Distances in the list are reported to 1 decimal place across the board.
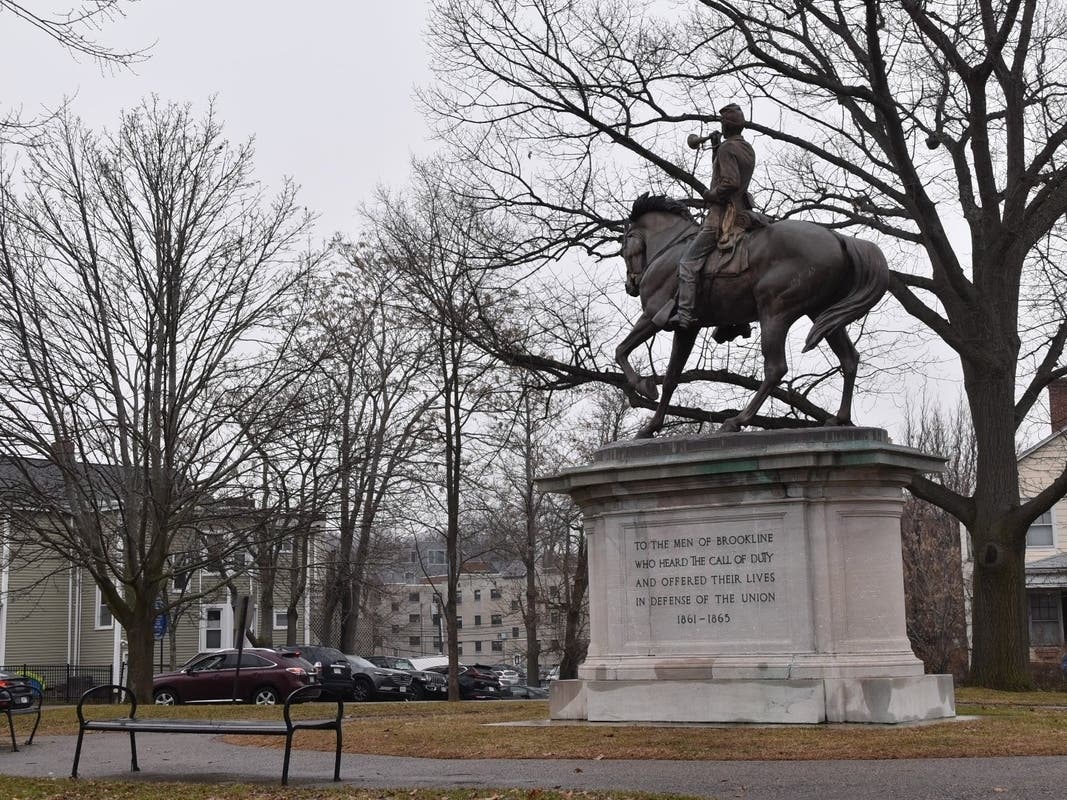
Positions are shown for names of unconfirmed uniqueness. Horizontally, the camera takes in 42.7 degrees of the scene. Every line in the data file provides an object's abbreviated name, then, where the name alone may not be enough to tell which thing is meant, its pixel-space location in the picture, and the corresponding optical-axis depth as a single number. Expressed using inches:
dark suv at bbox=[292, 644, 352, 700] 1358.3
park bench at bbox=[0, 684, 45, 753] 665.3
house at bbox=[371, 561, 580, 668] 3860.7
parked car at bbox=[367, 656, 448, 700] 1472.7
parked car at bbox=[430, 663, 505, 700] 1653.5
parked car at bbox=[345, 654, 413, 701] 1425.9
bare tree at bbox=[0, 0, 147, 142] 405.9
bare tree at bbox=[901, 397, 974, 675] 1775.3
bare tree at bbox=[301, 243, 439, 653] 1320.1
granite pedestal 514.0
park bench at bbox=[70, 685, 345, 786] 404.2
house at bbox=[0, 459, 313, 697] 1919.3
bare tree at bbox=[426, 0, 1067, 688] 866.1
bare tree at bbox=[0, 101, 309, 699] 979.3
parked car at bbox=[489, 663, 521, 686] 1759.5
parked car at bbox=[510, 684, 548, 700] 1755.7
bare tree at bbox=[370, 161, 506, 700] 971.9
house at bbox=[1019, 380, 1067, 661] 1737.2
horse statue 550.0
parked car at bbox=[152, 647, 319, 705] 1141.1
